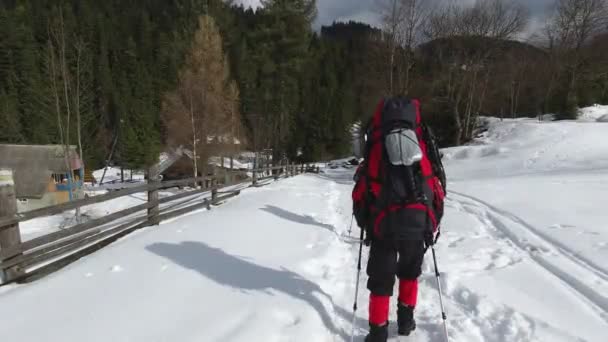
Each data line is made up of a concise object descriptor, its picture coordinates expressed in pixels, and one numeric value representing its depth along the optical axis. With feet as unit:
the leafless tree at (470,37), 74.28
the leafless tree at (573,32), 83.15
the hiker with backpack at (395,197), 7.91
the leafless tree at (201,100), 64.90
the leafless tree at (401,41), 63.05
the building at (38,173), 89.25
